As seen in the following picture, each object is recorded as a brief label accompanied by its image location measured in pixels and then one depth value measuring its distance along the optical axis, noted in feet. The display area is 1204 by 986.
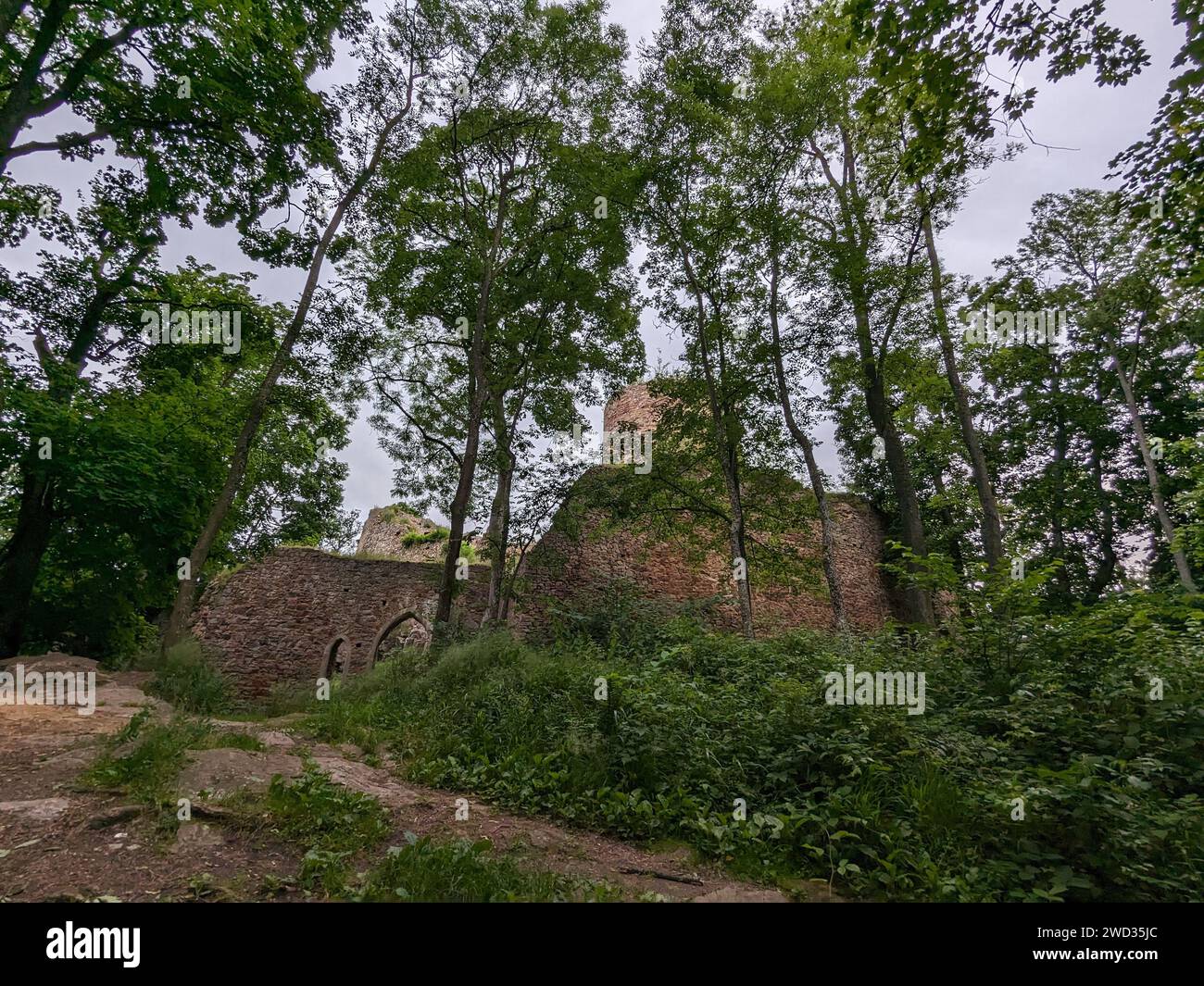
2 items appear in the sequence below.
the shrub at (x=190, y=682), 25.98
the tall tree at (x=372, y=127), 35.91
